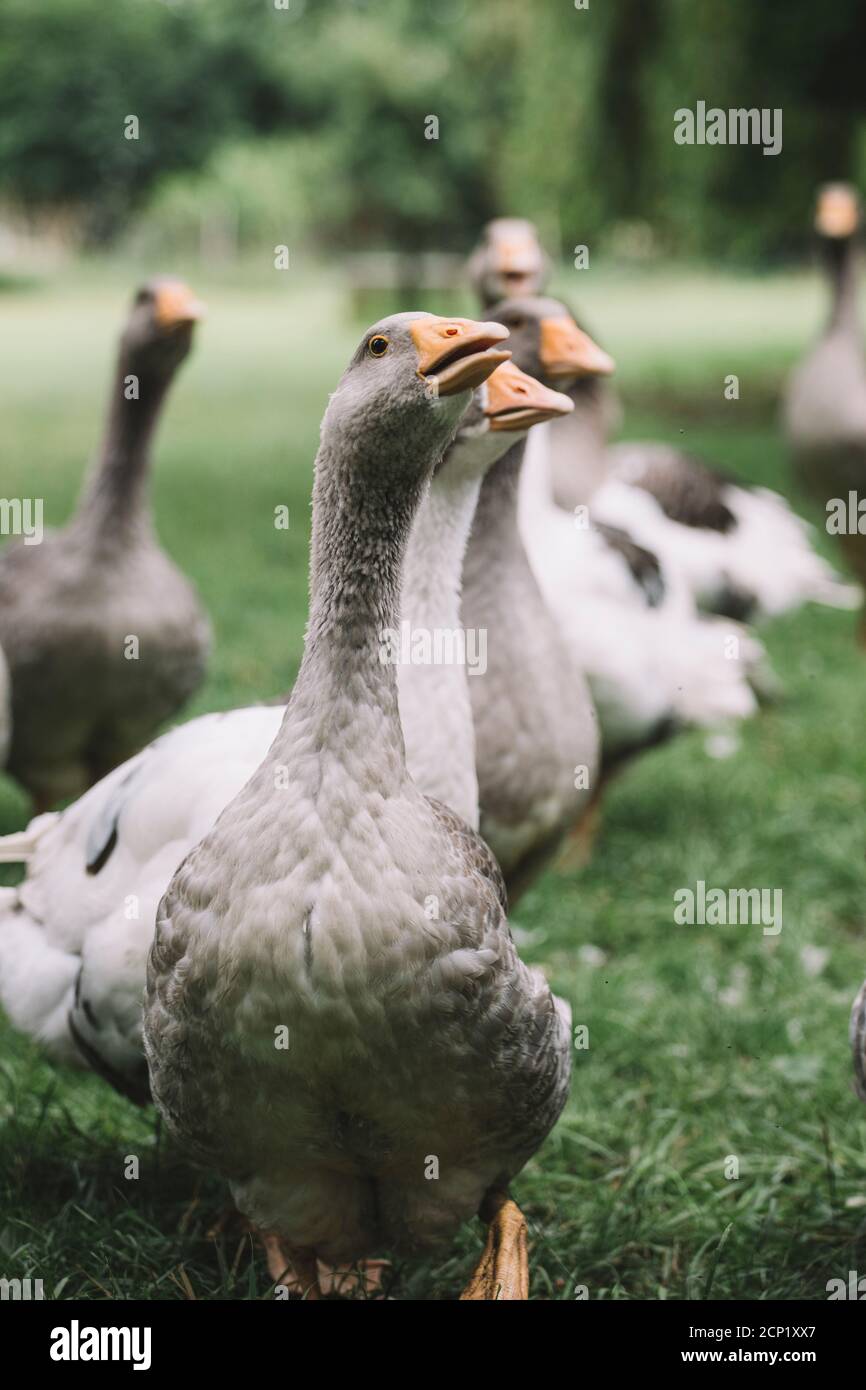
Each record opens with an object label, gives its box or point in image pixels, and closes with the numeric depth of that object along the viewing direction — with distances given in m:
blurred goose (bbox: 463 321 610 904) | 3.38
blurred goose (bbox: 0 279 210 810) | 4.39
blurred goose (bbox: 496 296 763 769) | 4.55
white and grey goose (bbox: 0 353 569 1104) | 2.66
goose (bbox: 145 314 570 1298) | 2.06
